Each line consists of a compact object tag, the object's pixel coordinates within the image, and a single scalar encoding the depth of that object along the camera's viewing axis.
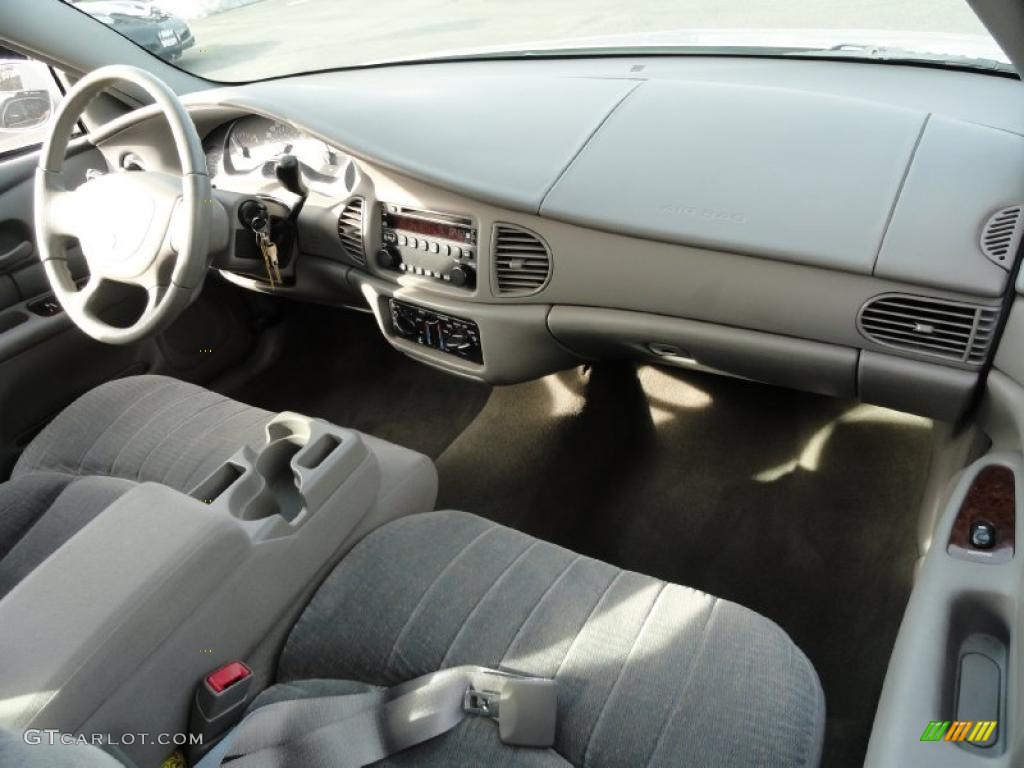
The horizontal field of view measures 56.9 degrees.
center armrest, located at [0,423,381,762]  1.02
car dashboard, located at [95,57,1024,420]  1.46
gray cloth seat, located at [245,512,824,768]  1.08
